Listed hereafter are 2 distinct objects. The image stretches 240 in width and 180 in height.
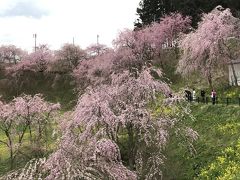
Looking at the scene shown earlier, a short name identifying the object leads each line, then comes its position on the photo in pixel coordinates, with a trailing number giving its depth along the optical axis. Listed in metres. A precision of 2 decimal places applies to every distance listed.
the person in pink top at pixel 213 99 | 38.45
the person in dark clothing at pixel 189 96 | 44.23
